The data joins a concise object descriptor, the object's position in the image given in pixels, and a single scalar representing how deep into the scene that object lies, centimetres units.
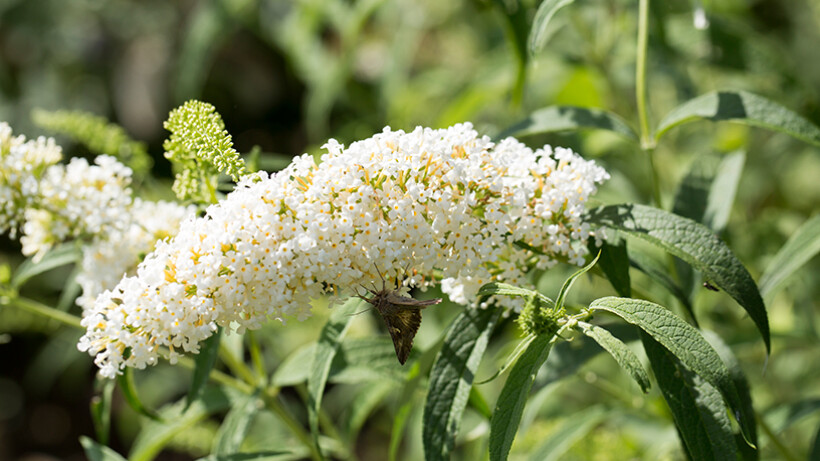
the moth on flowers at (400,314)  68
